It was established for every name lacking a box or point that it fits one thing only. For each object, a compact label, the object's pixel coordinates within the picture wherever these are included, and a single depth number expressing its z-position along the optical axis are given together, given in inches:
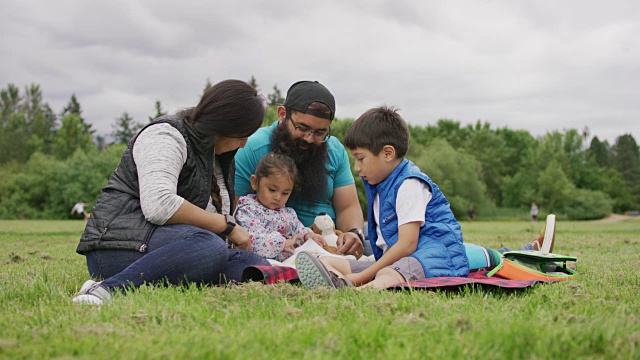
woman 136.4
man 203.2
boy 156.1
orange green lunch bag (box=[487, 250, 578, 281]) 170.9
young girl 198.4
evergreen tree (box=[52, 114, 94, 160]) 2476.6
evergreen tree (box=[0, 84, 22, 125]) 3024.1
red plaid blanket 133.3
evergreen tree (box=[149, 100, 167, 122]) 2667.8
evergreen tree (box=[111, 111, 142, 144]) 3181.6
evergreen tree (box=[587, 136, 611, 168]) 3420.3
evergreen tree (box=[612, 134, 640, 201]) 3284.9
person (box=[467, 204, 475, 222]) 1845.5
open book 185.9
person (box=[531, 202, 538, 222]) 1915.6
